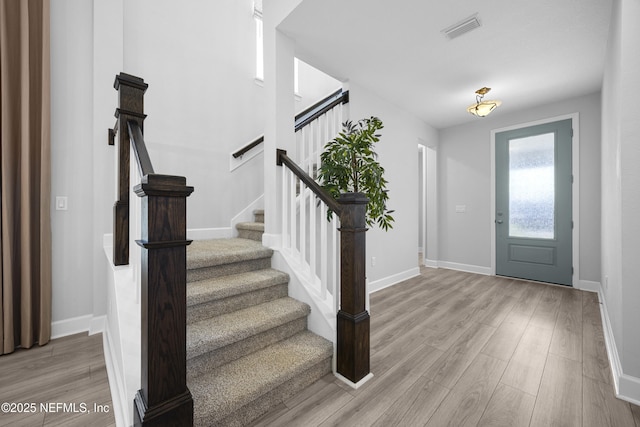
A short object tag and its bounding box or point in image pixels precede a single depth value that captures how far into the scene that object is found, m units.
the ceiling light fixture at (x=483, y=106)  3.28
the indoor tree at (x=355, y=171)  2.51
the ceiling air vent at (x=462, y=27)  2.23
